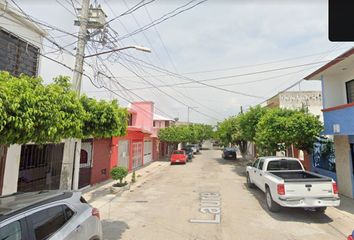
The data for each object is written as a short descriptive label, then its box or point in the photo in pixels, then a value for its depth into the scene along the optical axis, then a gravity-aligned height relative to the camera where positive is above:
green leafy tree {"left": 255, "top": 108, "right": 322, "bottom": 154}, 11.26 +0.86
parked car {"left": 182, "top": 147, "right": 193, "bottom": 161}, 30.66 -1.07
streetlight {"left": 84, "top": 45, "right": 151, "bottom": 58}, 8.54 +3.33
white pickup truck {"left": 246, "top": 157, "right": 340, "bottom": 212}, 7.46 -1.42
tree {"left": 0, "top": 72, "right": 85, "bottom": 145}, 3.82 +0.53
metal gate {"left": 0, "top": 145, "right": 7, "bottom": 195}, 7.34 -0.79
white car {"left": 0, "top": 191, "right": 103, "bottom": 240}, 3.15 -1.13
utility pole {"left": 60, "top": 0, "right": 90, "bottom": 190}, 6.88 +2.43
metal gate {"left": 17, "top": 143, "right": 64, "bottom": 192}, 9.20 -1.09
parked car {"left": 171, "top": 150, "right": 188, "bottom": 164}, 25.67 -1.44
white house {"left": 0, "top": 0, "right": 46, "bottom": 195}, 7.59 +3.19
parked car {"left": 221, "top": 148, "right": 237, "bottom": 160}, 30.53 -1.05
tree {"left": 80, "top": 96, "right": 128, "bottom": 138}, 6.55 +0.66
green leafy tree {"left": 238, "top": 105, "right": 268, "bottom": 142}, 16.95 +1.90
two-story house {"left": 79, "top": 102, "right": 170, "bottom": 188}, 13.16 -0.49
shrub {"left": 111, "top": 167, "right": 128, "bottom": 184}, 12.44 -1.54
